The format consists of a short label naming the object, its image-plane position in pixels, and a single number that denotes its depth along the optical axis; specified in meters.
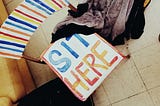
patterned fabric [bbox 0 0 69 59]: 1.68
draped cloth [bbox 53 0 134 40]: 1.84
